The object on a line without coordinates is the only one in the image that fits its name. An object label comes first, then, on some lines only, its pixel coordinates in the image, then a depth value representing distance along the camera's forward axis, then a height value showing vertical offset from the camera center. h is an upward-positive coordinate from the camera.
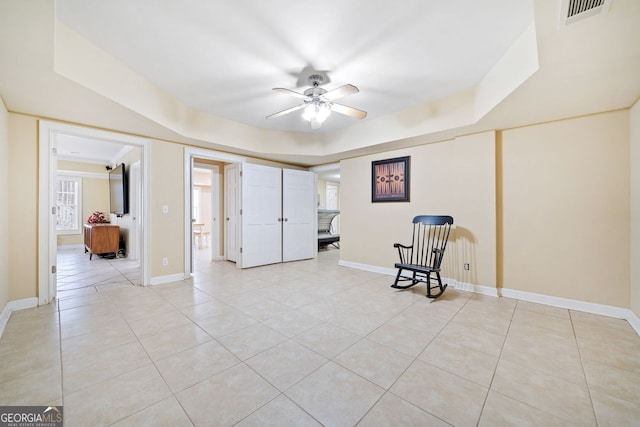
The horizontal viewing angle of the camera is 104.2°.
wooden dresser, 5.66 -0.55
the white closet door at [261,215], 4.96 -0.02
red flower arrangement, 6.31 -0.08
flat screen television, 5.89 +0.59
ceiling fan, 2.80 +1.26
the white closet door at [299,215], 5.58 -0.03
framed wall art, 4.35 +0.61
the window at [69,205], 7.18 +0.29
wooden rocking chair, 3.43 -0.56
